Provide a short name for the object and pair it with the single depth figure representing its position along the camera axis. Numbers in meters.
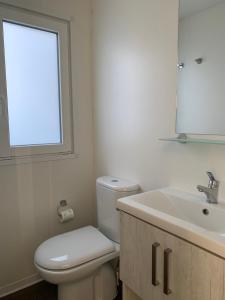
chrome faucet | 1.16
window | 1.62
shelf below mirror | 1.15
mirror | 1.15
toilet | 1.33
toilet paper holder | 1.84
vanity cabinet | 0.82
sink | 0.83
